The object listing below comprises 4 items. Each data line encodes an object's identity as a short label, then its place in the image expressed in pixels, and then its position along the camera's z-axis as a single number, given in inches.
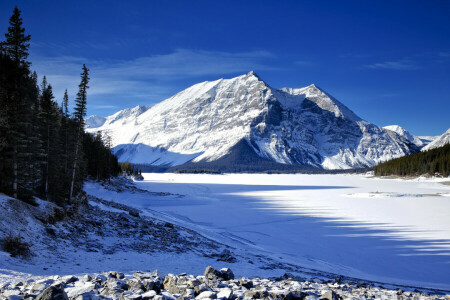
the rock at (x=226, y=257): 623.5
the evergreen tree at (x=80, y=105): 1127.6
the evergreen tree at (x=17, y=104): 765.3
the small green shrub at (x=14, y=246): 454.9
